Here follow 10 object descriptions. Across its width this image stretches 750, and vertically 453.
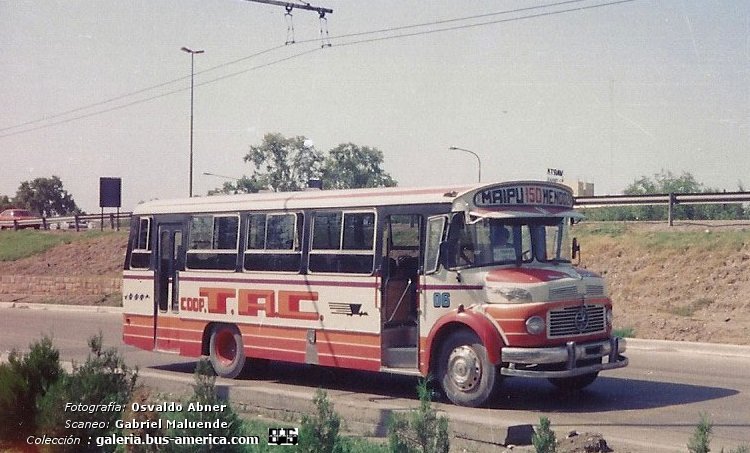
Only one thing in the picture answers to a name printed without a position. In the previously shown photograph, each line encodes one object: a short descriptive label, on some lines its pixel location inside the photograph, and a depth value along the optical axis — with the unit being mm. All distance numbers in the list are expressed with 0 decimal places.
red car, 53219
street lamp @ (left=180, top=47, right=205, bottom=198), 33625
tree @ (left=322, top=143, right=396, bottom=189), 83625
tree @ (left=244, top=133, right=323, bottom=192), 81250
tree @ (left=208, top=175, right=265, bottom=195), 81394
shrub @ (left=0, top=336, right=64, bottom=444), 7402
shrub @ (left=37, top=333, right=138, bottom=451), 6883
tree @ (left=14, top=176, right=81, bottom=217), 103188
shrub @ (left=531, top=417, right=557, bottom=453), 5324
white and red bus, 10969
